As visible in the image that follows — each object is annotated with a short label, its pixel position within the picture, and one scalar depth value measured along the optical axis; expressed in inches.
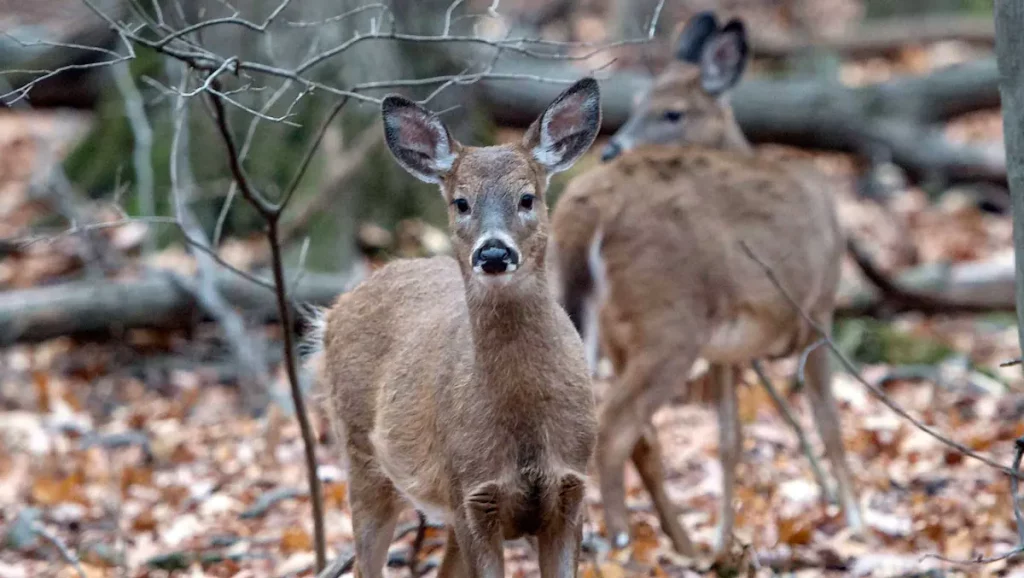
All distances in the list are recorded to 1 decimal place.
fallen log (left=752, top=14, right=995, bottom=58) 1133.1
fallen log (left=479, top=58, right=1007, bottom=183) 910.4
